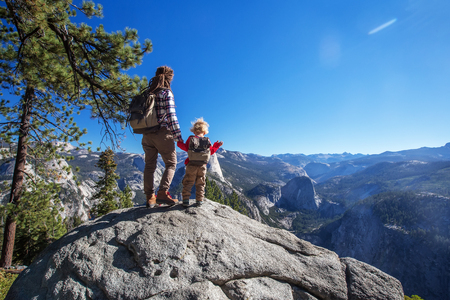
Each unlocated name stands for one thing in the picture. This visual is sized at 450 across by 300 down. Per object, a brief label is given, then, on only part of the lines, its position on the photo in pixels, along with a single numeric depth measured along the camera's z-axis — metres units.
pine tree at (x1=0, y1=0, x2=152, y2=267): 5.21
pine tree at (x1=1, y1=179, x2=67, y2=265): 7.80
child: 4.71
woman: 4.61
